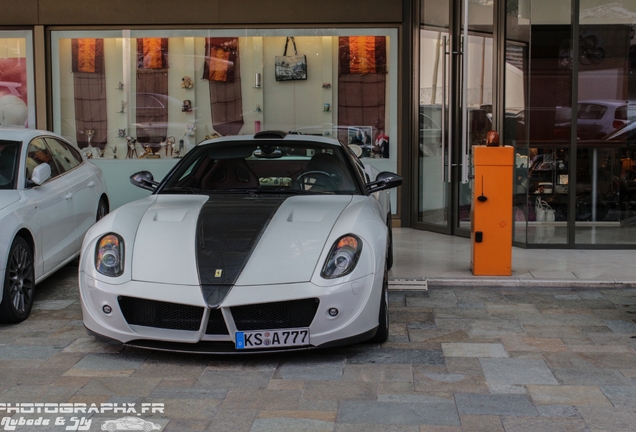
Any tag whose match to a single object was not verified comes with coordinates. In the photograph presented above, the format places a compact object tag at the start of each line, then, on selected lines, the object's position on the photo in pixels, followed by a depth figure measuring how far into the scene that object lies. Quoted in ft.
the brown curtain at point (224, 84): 38.27
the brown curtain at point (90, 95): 38.55
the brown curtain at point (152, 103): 38.70
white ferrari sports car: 15.44
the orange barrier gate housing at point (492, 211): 24.39
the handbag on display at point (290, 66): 37.97
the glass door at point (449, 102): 32.37
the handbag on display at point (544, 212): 30.41
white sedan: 19.35
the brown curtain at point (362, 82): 37.60
